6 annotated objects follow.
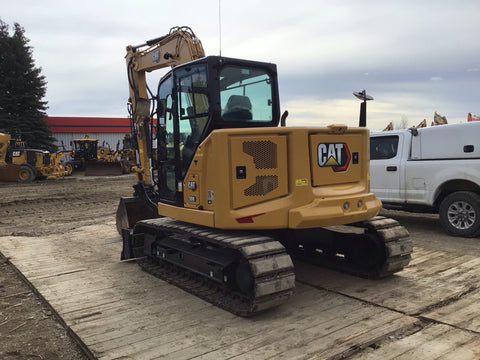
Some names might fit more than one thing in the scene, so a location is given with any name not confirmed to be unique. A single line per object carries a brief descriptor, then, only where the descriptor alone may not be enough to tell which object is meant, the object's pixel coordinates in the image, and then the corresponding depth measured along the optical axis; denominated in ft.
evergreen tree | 113.19
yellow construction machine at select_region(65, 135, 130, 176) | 94.73
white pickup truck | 24.99
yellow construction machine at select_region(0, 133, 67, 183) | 74.28
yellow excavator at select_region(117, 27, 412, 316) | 14.49
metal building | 144.97
